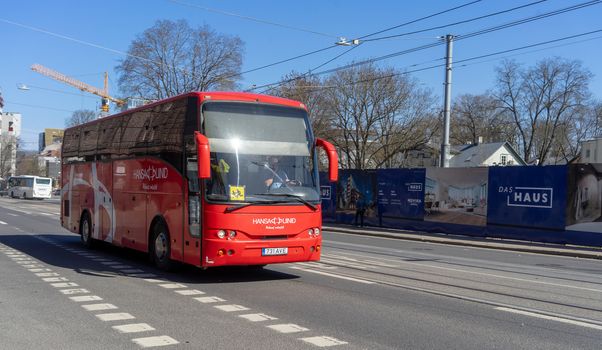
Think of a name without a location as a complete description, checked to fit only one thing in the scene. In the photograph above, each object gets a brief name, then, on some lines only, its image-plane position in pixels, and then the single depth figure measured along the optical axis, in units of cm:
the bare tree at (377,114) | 4497
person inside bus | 948
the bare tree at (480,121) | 7494
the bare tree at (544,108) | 6912
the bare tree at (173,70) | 5178
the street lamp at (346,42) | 2394
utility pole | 2514
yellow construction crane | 8708
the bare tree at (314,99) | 4528
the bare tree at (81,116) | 8619
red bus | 910
